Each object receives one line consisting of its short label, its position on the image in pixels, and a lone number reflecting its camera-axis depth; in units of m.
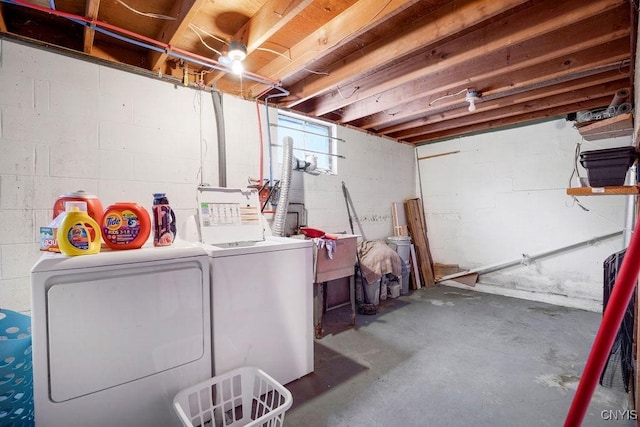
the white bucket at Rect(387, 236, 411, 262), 4.04
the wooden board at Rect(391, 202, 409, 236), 4.51
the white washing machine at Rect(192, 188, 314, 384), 1.63
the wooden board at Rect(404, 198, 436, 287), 4.54
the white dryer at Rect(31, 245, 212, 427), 1.15
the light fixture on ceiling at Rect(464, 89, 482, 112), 2.89
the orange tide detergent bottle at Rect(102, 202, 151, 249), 1.40
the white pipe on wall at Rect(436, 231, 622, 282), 3.43
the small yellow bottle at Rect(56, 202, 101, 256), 1.23
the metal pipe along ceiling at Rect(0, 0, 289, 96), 1.69
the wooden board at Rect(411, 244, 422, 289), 4.32
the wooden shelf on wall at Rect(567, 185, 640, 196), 1.48
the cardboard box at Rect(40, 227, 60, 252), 1.30
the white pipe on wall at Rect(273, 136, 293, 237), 2.79
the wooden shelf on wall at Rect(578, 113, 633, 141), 1.95
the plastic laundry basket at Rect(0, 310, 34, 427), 1.15
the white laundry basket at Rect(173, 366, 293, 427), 1.43
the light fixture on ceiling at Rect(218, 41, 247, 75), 1.93
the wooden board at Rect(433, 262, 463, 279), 4.51
